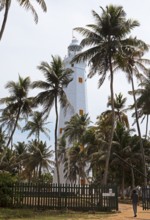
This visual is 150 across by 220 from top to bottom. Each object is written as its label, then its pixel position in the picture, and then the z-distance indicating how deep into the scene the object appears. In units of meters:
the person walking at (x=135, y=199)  21.59
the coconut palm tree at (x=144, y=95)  38.22
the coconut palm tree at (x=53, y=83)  33.72
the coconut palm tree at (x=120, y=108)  48.81
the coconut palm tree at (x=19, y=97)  38.84
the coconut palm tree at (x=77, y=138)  53.81
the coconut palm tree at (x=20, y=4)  22.46
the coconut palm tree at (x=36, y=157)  58.09
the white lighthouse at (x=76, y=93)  57.34
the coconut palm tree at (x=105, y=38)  28.98
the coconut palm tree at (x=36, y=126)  55.16
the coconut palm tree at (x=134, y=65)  33.56
